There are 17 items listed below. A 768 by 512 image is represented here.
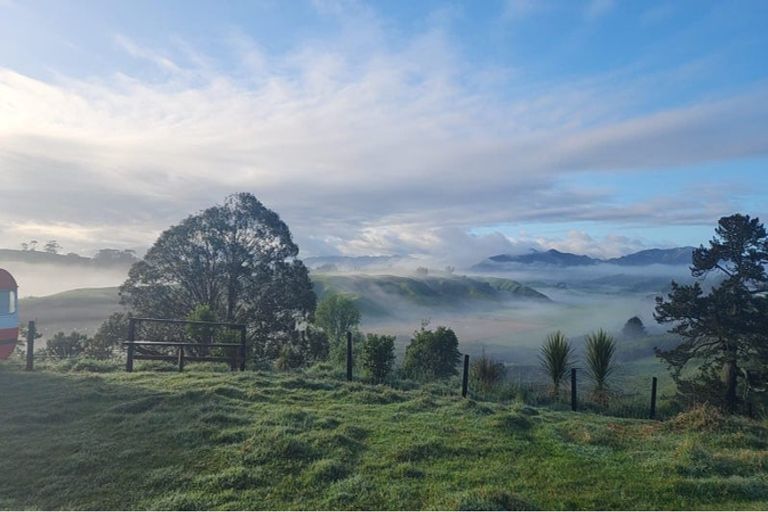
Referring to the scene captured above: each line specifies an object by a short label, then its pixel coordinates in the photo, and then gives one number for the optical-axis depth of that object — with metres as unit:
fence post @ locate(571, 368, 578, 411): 13.28
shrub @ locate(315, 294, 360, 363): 36.62
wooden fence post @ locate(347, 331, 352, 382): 14.06
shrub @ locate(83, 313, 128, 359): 24.52
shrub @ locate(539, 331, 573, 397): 15.56
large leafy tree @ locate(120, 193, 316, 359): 25.44
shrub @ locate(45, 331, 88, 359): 24.78
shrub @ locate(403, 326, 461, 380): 23.41
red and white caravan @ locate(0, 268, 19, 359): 15.52
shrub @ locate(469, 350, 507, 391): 15.23
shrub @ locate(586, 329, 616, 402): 15.54
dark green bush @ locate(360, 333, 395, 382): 15.26
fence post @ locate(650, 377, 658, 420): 13.55
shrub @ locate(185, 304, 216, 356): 19.27
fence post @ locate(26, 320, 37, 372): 13.98
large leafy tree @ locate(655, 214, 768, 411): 15.52
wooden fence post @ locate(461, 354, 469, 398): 12.77
